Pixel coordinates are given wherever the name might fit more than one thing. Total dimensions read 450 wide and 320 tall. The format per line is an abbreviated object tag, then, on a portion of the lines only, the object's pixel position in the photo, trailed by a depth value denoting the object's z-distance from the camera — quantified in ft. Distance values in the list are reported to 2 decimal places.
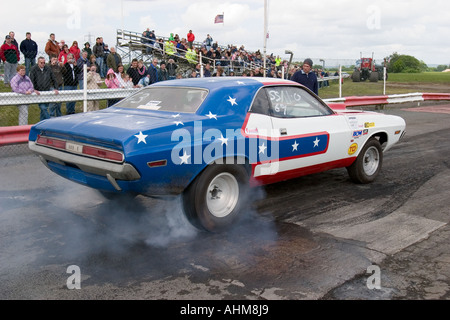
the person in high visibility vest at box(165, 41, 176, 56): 71.36
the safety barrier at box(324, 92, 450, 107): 52.65
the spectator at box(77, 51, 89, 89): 39.77
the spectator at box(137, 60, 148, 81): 41.06
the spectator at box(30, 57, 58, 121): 33.27
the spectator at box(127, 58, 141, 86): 40.68
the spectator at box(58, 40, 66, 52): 45.23
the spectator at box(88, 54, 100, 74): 43.52
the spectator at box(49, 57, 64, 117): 36.02
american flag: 84.39
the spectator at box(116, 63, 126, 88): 39.08
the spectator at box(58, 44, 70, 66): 42.14
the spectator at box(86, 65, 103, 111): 36.83
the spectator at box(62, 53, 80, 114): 37.11
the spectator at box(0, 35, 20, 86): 42.73
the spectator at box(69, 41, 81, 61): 46.60
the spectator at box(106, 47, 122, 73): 44.93
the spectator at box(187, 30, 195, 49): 77.41
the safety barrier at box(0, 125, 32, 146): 28.44
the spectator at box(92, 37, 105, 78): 51.60
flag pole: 65.52
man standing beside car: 30.45
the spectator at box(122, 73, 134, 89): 39.22
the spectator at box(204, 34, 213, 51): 80.74
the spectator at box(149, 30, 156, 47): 77.19
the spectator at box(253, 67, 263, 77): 52.95
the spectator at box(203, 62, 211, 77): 48.12
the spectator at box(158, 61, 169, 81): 43.02
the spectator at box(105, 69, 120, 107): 38.68
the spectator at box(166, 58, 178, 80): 49.62
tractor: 109.09
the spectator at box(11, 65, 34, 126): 31.27
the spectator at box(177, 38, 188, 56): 74.26
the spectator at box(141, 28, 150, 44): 77.00
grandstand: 69.67
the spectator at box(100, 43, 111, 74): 53.19
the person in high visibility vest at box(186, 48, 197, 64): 67.69
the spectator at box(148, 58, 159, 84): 41.76
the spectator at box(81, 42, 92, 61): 52.19
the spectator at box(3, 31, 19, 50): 44.06
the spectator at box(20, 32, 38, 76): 44.80
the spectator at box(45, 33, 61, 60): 44.52
